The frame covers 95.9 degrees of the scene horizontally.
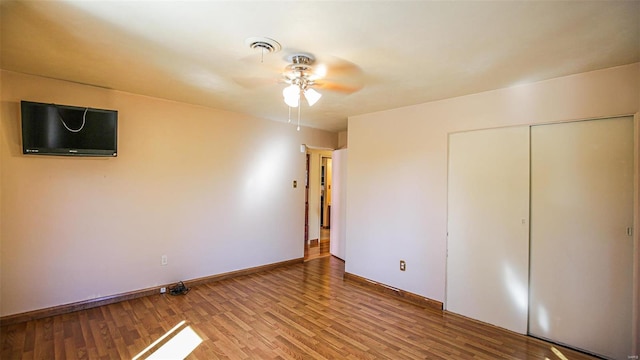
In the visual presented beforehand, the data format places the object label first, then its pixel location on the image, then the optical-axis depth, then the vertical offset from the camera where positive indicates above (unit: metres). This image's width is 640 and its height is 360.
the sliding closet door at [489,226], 2.78 -0.48
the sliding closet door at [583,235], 2.31 -0.46
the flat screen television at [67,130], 2.71 +0.45
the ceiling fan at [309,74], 2.07 +0.92
